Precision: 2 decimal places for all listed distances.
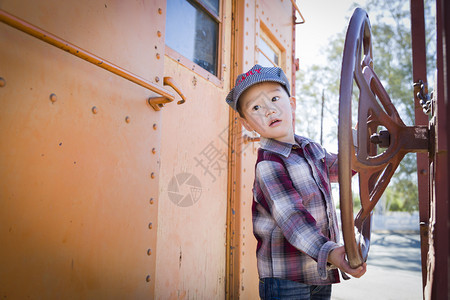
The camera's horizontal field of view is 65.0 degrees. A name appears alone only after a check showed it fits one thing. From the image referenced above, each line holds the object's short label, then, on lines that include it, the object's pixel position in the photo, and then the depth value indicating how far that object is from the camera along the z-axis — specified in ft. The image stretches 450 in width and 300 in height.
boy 4.07
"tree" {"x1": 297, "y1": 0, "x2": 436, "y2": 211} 45.19
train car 2.83
